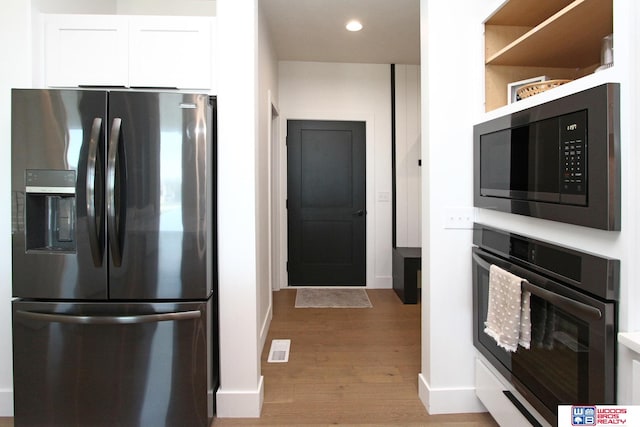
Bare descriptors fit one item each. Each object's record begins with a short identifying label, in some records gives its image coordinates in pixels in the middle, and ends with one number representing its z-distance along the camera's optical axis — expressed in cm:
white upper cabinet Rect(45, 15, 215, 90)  194
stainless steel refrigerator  173
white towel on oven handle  144
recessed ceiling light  324
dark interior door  443
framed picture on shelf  177
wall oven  109
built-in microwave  108
